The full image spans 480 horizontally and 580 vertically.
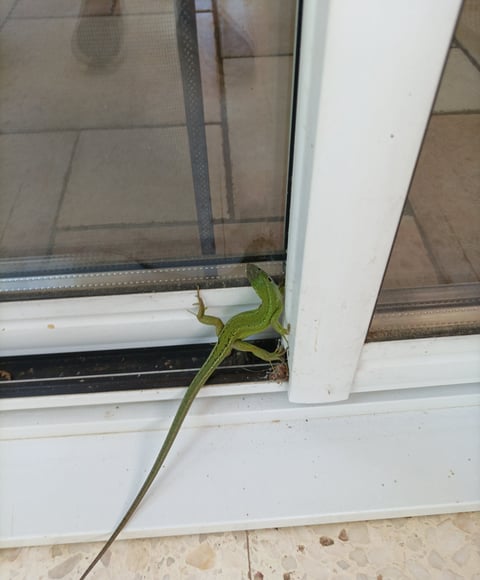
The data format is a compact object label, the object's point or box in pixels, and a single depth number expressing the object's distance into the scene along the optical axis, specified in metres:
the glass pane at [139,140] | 0.69
